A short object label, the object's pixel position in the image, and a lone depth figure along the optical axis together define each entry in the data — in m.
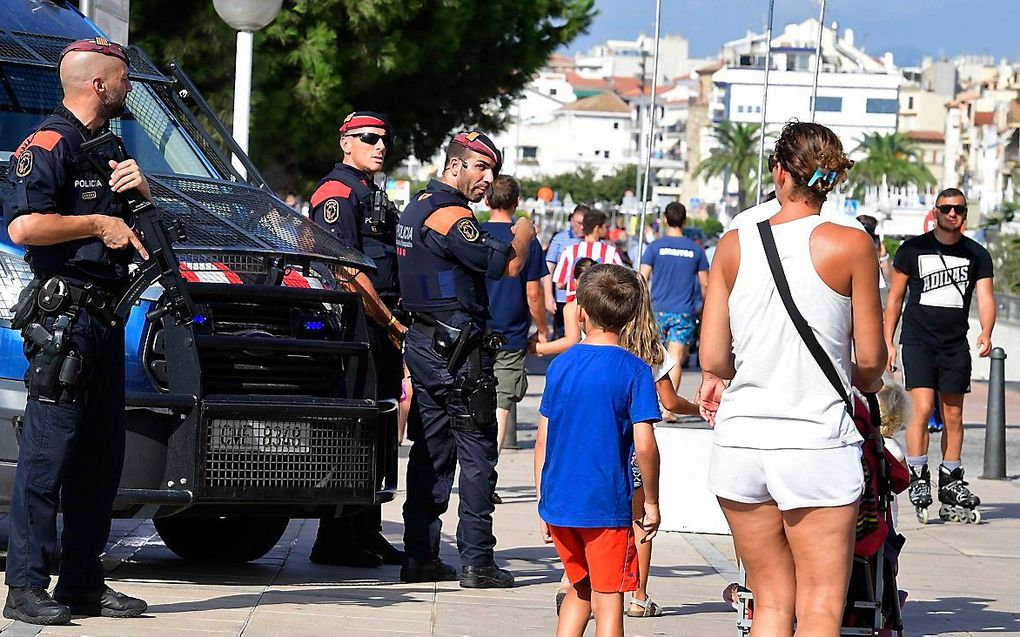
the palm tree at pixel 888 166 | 131.56
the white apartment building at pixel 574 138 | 179.38
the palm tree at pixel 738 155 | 129.75
